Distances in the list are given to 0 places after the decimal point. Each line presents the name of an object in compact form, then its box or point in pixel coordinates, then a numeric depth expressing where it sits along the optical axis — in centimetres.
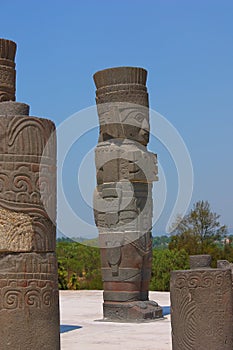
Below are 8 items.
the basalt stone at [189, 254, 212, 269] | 984
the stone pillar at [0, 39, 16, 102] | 1109
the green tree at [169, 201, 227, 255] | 2922
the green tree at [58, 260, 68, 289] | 2151
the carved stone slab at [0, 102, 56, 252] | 572
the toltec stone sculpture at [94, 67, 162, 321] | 1294
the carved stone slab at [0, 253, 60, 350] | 560
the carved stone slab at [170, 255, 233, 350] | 749
